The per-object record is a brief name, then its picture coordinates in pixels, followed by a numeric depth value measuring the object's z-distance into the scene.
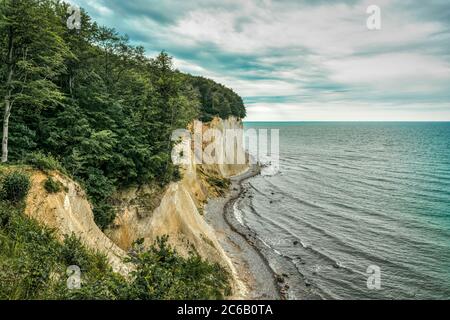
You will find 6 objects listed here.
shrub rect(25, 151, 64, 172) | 14.63
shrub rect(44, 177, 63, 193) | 13.96
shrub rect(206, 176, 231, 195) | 52.78
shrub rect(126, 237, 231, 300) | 7.04
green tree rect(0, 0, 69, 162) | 15.05
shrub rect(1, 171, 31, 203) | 11.70
